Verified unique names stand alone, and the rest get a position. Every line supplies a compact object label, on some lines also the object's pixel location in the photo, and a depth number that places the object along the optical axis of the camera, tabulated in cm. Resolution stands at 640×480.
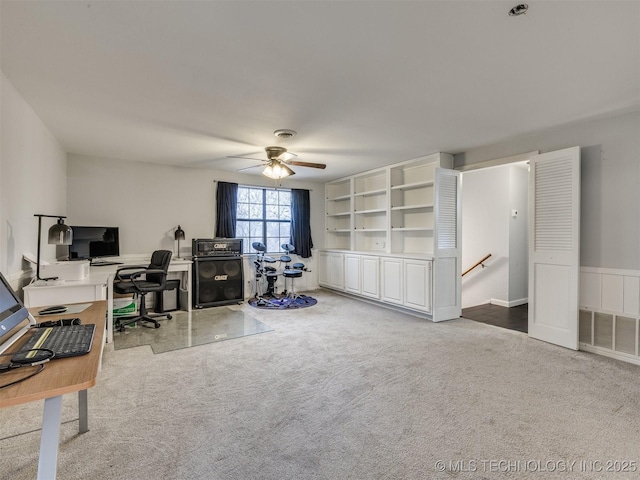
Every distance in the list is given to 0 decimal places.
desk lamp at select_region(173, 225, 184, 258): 510
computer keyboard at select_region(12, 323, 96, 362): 114
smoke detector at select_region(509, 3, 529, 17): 156
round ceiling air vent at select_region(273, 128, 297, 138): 338
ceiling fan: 391
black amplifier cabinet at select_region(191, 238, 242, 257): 499
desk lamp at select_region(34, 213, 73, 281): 280
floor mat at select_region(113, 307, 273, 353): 344
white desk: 261
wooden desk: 90
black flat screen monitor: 407
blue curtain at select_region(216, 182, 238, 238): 555
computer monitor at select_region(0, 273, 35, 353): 122
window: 598
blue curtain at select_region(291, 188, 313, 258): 635
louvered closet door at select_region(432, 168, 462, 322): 430
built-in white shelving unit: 440
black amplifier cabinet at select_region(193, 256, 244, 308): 496
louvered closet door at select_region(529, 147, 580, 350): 324
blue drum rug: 511
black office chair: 391
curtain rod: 585
